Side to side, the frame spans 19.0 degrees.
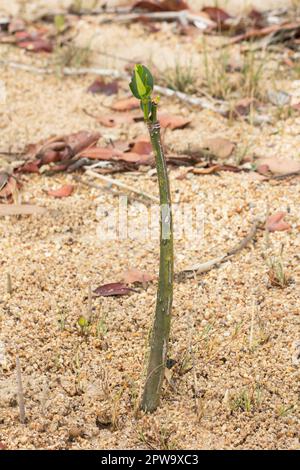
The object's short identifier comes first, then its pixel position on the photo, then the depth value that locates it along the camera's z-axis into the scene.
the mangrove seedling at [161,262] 1.81
